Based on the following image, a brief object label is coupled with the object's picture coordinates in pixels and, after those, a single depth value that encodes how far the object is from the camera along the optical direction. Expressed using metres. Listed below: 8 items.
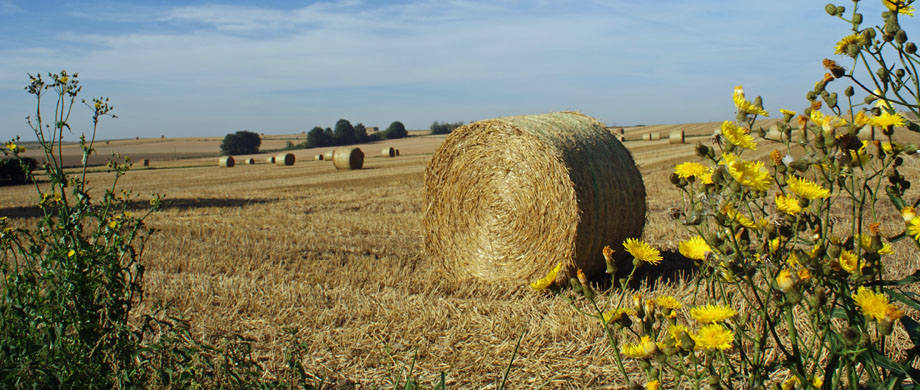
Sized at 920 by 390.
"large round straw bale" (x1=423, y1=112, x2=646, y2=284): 5.14
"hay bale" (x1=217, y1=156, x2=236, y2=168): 32.47
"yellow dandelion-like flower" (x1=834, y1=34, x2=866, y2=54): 1.57
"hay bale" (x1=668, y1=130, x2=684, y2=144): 31.88
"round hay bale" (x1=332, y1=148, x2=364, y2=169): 24.08
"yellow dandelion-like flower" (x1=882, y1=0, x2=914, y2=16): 1.56
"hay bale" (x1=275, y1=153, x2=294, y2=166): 31.73
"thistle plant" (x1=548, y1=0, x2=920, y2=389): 1.35
